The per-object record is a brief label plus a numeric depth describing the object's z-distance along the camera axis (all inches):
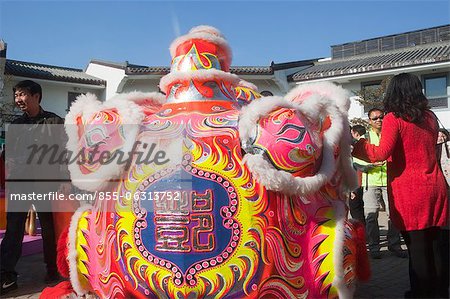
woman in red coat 116.3
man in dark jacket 149.9
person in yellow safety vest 193.0
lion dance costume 94.3
